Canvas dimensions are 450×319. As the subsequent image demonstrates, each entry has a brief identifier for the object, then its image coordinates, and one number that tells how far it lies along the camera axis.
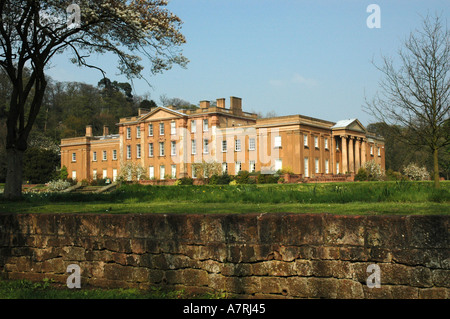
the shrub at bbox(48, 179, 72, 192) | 52.72
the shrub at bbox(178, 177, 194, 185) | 55.22
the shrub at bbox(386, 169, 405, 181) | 54.58
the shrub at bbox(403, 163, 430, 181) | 59.84
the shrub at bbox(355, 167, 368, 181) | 53.06
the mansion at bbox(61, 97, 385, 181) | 59.44
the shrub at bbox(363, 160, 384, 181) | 53.69
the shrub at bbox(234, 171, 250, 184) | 51.58
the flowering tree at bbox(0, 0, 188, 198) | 18.47
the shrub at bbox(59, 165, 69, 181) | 80.50
